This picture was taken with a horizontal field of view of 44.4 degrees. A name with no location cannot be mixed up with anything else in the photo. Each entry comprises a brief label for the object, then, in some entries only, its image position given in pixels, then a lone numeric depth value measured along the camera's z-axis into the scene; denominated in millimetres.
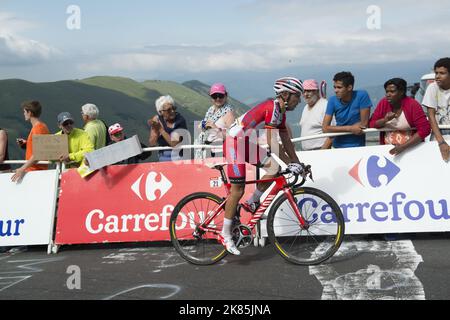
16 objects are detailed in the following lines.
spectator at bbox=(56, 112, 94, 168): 8062
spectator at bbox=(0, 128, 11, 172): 8558
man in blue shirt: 7418
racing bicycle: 6094
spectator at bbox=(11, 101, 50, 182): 8164
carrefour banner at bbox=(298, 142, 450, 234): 7078
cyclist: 5910
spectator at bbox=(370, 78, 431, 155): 7164
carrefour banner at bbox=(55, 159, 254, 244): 7586
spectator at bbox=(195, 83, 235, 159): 7758
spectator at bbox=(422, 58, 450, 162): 7141
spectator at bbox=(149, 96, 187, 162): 7980
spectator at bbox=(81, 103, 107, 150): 8516
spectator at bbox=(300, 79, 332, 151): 8008
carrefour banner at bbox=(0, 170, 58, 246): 7926
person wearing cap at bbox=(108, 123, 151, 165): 8367
